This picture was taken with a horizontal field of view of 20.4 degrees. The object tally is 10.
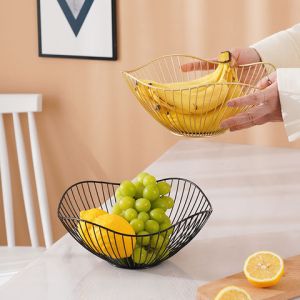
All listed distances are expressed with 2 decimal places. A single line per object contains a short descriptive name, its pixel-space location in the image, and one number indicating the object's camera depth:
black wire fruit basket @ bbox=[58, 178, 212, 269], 1.42
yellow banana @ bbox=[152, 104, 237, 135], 1.57
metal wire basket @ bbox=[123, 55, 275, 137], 1.55
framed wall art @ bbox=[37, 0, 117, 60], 2.82
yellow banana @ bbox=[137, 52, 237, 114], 1.55
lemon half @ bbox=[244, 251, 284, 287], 1.38
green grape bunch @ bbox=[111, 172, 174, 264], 1.45
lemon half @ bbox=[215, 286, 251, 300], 1.30
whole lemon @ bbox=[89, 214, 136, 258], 1.42
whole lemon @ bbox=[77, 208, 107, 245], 1.45
